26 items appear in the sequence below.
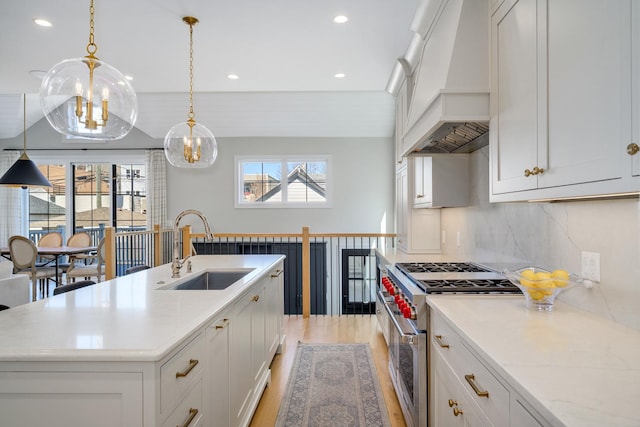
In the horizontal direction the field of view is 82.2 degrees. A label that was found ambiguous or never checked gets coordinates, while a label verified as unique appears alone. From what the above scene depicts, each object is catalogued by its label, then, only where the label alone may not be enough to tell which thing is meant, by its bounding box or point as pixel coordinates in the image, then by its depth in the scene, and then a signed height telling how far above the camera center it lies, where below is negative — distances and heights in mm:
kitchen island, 1098 -465
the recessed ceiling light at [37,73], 4090 +1624
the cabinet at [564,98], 980 +393
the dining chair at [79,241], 6184 -411
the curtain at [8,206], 6941 +207
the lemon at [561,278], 1458 -251
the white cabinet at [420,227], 3805 -114
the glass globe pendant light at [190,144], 2881 +580
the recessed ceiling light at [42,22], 2975 +1597
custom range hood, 1854 +747
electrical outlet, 1464 -204
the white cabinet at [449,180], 3039 +299
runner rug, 2400 -1323
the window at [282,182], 6641 +632
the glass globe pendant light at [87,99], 1812 +608
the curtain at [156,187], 6660 +537
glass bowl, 1467 -283
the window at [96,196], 6980 +402
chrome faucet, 2369 -252
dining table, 5242 -497
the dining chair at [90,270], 5113 -766
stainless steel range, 1816 -497
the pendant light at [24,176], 5004 +565
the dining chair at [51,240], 6312 -404
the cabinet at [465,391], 950 -559
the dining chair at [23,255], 4875 -514
